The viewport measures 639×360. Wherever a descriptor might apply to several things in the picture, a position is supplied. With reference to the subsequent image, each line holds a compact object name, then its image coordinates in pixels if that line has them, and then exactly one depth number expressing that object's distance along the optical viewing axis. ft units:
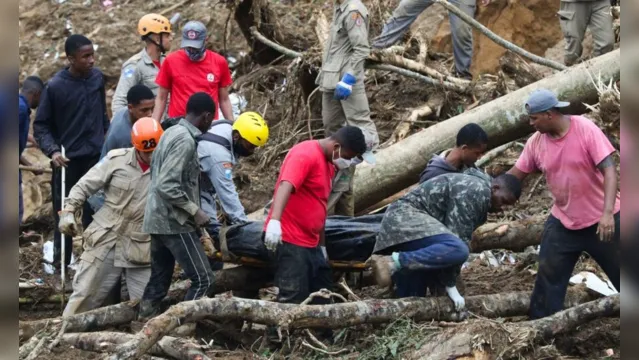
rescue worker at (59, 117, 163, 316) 45.39
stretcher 44.04
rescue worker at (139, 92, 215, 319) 41.96
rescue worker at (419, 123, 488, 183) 41.45
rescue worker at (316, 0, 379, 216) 58.44
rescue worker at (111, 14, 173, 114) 56.90
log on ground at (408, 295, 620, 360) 36.37
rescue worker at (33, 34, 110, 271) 54.60
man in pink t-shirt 38.55
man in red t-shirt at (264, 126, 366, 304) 41.98
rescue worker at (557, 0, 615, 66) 61.72
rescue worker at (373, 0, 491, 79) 67.05
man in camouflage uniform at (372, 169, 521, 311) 39.68
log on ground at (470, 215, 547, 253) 48.34
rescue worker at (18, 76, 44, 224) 57.00
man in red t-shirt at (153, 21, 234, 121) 55.21
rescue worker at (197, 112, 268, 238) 45.21
